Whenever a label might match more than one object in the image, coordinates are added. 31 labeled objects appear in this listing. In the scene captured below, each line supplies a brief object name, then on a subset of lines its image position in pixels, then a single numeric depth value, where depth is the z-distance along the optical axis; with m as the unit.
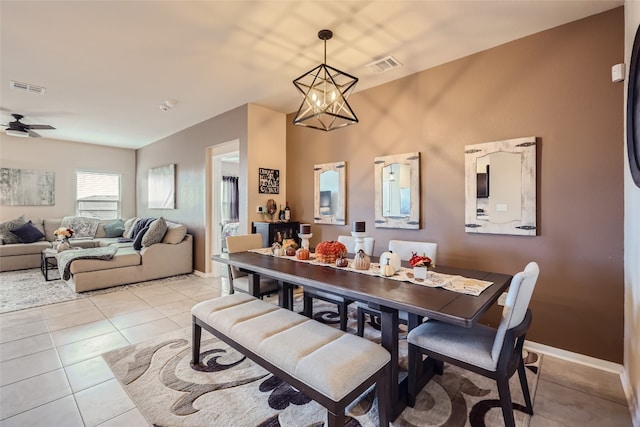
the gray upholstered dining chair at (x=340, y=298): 2.58
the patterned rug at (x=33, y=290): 3.62
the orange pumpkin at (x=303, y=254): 2.56
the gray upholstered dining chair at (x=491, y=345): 1.45
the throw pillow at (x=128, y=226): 6.36
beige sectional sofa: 4.13
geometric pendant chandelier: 2.12
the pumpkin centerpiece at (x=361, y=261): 2.18
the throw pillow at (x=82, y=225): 6.17
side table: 4.67
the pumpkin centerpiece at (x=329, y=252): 2.39
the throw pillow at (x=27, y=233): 5.51
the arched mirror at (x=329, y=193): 3.90
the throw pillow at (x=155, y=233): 4.80
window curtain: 8.66
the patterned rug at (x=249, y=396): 1.68
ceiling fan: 4.50
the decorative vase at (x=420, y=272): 1.89
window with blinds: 6.77
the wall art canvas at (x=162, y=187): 5.79
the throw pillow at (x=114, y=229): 6.55
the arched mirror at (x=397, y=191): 3.19
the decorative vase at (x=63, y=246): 4.66
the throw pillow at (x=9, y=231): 5.40
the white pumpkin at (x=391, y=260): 2.04
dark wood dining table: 1.40
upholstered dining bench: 1.32
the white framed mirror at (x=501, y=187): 2.50
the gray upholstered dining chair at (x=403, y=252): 2.35
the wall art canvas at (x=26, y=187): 5.83
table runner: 1.72
